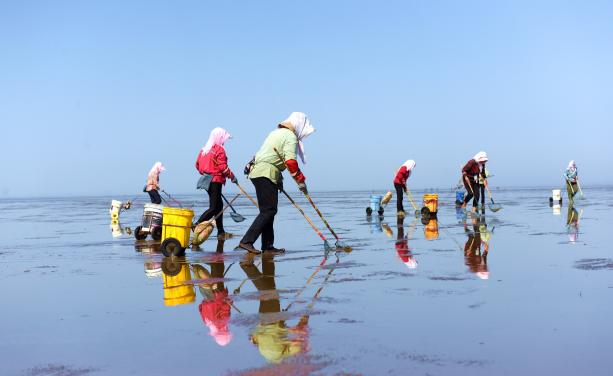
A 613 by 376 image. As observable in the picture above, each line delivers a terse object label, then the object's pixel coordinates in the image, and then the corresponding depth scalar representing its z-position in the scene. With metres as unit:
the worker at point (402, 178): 20.23
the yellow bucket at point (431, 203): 19.39
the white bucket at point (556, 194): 26.98
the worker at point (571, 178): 27.38
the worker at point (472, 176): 19.30
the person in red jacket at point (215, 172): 12.22
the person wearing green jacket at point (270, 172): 9.47
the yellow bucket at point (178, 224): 9.55
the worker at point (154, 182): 16.02
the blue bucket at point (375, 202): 21.91
